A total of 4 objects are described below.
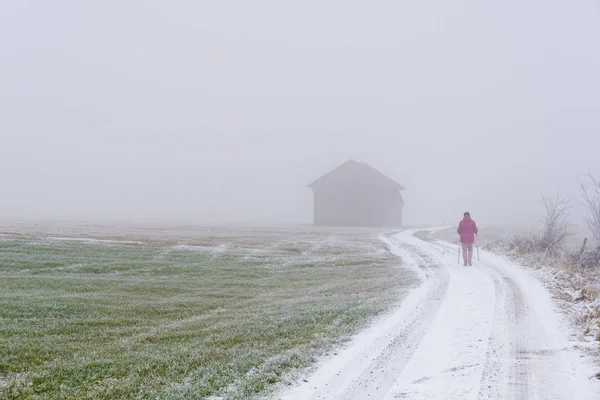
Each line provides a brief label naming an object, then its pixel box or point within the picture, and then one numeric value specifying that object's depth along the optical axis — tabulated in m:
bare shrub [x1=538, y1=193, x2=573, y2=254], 30.58
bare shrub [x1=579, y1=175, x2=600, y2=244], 31.00
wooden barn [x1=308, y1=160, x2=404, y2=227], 81.25
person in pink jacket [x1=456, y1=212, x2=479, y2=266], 23.52
